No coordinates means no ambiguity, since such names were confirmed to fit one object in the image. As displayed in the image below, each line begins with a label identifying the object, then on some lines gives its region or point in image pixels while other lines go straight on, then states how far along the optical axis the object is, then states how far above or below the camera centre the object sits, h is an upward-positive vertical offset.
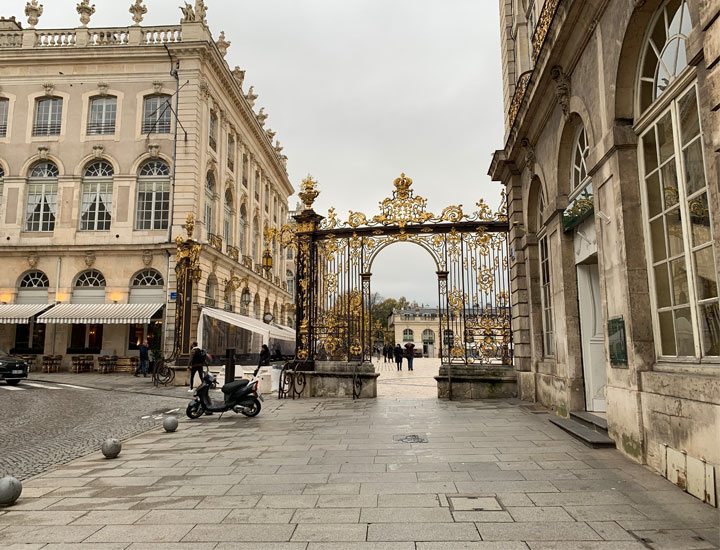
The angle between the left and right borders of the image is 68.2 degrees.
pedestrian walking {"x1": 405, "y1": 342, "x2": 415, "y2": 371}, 28.93 -0.04
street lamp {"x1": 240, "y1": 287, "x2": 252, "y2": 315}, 29.51 +3.01
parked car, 16.41 -0.42
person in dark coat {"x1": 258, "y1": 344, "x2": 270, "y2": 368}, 20.20 -0.06
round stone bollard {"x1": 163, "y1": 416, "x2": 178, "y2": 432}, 8.84 -1.16
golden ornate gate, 12.76 +1.86
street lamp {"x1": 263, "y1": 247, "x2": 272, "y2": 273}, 14.81 +2.59
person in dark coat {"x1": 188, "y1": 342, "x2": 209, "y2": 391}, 14.72 -0.13
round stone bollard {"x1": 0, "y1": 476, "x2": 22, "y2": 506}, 4.66 -1.18
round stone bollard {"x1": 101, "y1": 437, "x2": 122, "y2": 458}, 6.77 -1.19
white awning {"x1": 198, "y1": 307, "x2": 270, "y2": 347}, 21.31 +1.29
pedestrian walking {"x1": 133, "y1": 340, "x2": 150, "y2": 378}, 20.64 -0.15
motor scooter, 10.39 -0.93
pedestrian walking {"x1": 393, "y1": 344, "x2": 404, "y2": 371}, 28.88 -0.33
